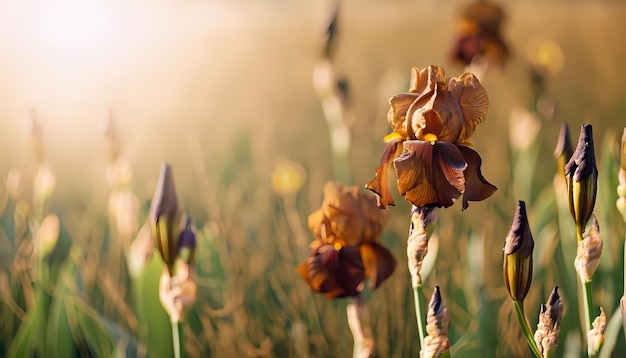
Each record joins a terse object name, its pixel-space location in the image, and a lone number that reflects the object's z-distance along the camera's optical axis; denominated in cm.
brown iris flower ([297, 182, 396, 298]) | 105
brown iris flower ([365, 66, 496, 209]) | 94
